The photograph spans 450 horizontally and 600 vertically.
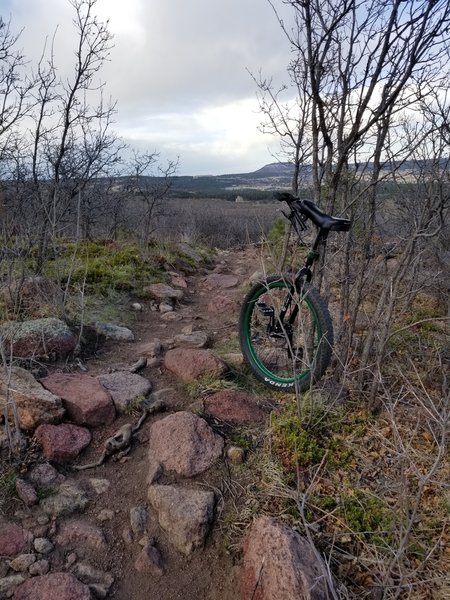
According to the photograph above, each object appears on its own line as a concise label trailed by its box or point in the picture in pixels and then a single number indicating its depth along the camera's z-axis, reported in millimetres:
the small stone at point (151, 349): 3818
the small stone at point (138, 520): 2186
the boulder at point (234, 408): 2883
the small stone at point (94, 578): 1898
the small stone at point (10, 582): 1821
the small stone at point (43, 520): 2160
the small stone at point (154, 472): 2417
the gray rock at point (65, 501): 2230
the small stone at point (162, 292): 5730
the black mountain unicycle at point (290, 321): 2869
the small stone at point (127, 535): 2141
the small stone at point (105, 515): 2232
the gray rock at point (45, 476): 2350
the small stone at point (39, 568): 1921
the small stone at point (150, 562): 2014
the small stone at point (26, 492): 2227
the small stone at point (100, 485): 2389
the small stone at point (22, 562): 1924
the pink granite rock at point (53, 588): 1799
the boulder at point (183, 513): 2119
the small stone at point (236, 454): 2553
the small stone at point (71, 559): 1996
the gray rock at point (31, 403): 2611
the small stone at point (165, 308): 5367
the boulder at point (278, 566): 1763
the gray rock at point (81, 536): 2096
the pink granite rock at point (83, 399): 2789
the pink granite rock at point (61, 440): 2521
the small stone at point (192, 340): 4000
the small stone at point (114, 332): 4219
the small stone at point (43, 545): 2027
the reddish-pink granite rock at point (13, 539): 1994
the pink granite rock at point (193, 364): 3285
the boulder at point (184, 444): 2486
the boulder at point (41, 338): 3403
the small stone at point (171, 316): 5121
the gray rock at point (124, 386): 2983
